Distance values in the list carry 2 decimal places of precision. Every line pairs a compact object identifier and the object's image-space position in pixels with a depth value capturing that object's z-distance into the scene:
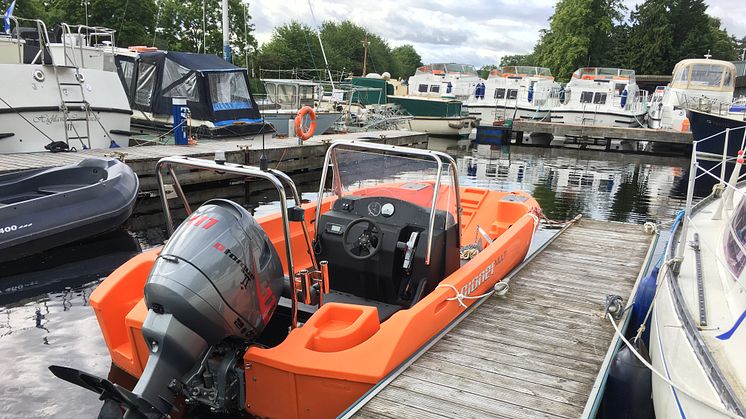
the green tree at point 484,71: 102.11
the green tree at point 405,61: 76.71
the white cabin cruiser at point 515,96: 27.67
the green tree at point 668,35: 48.53
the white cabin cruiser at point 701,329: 2.60
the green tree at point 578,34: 43.28
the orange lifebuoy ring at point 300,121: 6.89
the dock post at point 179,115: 12.12
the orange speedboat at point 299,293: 2.91
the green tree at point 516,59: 103.31
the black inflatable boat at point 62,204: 6.64
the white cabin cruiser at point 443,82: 29.98
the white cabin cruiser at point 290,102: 16.64
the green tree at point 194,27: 36.48
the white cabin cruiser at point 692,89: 23.72
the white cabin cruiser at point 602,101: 25.34
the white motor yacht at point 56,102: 10.13
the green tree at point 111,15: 33.72
